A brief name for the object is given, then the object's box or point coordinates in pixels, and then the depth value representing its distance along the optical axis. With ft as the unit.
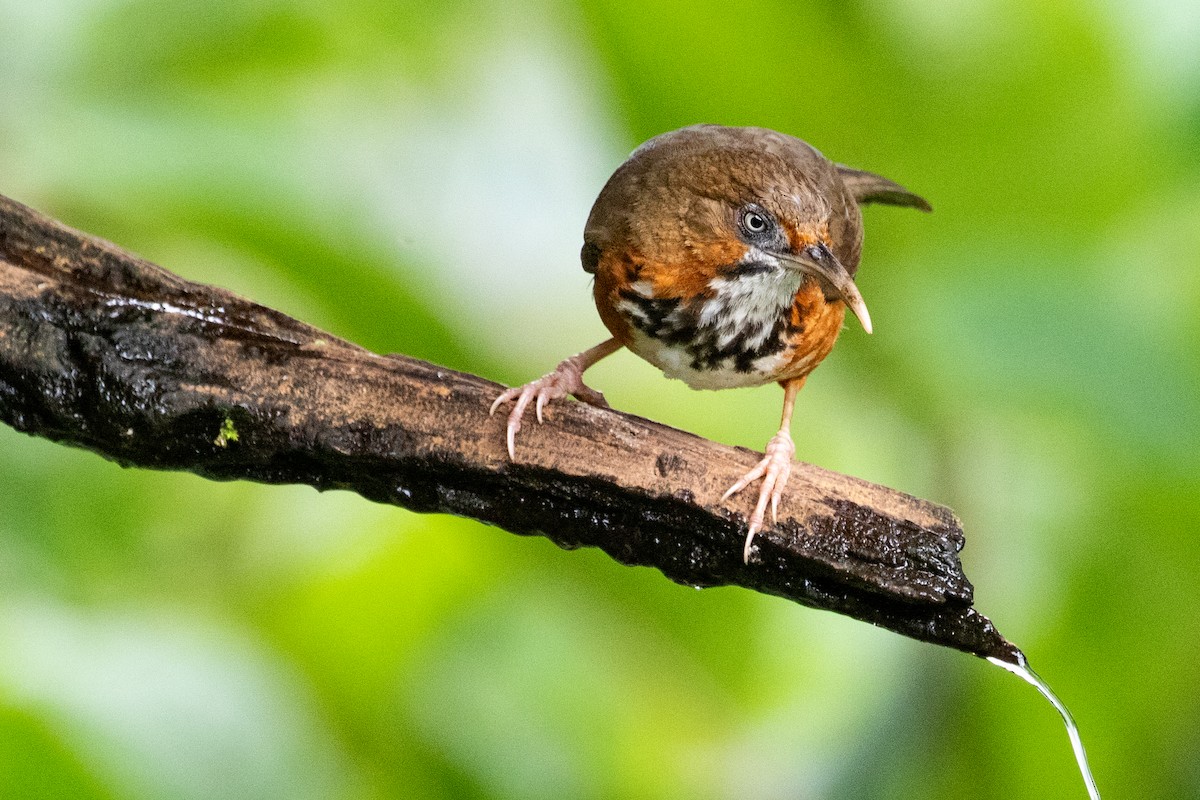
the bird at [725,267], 17.99
